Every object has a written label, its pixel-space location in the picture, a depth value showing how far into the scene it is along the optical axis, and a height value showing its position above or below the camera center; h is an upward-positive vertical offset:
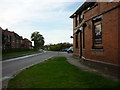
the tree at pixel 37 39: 53.93 +3.57
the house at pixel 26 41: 62.85 +2.69
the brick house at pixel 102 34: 5.09 +0.68
